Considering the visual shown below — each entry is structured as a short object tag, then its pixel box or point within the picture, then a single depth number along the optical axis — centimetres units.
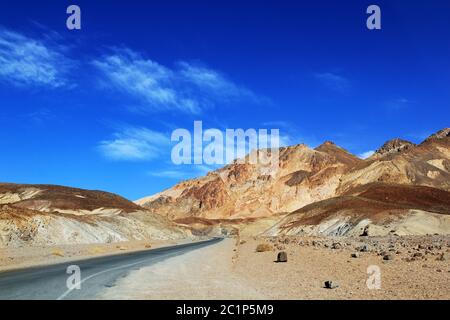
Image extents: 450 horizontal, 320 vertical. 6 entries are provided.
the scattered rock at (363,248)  3406
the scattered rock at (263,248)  4299
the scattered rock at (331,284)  1644
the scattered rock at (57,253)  4427
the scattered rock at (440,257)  2300
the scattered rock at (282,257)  2919
